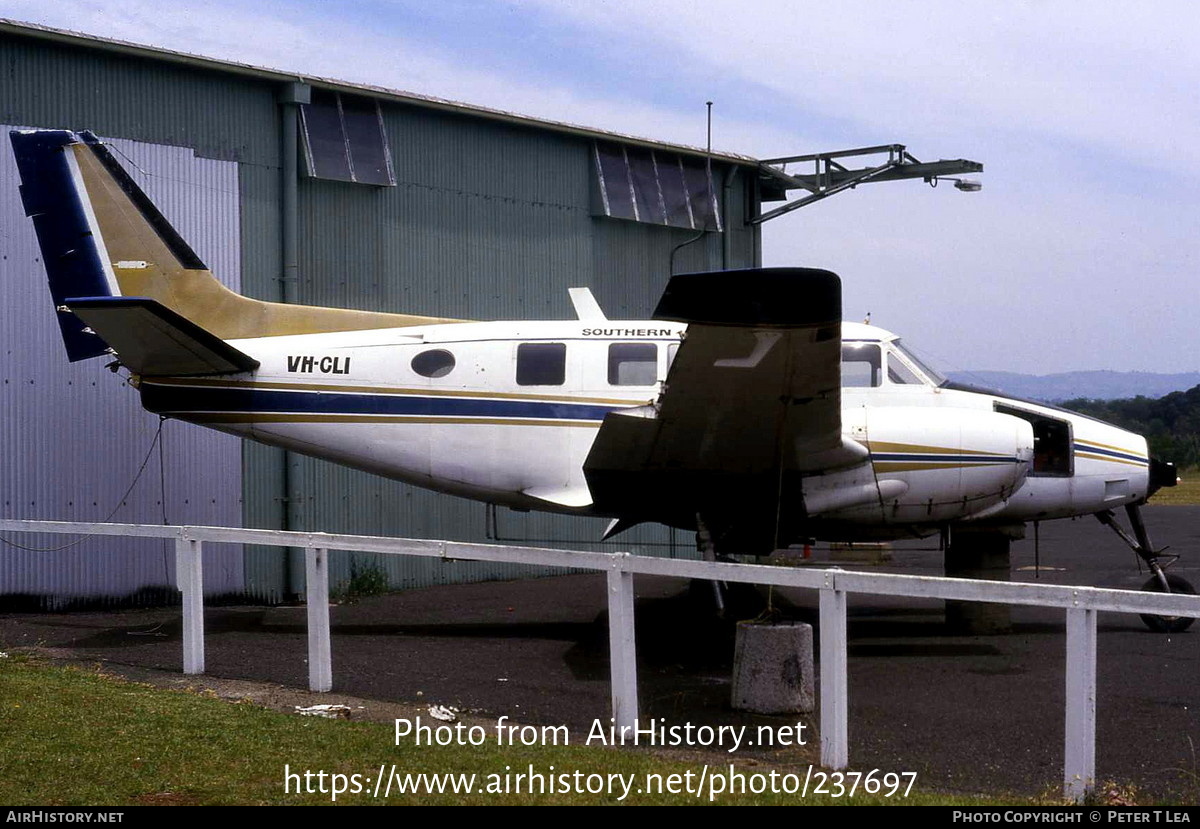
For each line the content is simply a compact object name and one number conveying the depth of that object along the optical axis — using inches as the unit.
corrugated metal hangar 547.8
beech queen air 458.0
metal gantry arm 772.0
